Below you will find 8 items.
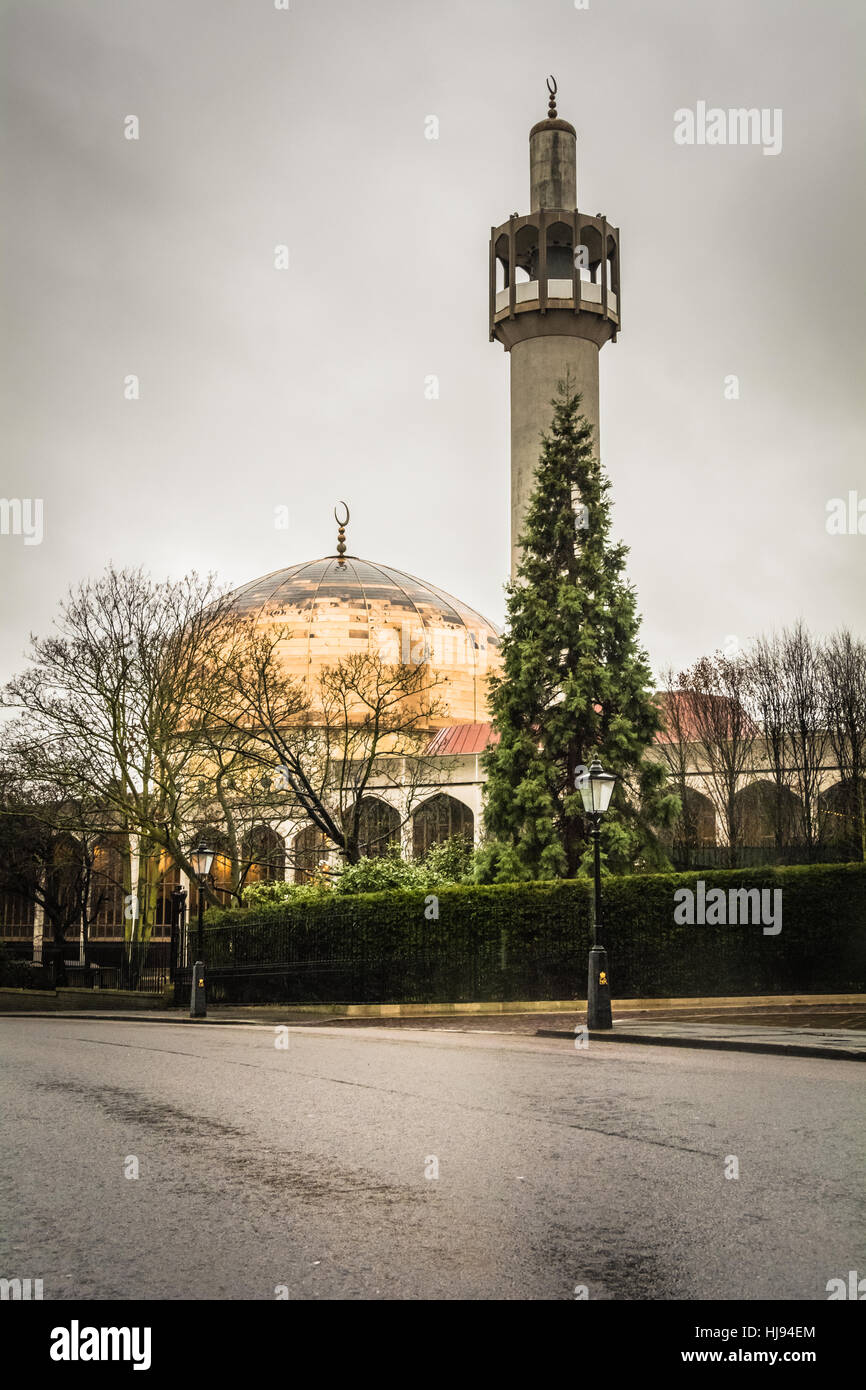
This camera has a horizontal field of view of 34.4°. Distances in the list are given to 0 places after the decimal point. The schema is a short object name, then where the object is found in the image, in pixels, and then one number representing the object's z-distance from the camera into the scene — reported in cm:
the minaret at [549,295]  4475
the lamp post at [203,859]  2888
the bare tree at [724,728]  4262
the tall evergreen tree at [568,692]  3062
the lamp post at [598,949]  1898
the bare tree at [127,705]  3478
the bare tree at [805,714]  4100
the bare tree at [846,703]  3956
